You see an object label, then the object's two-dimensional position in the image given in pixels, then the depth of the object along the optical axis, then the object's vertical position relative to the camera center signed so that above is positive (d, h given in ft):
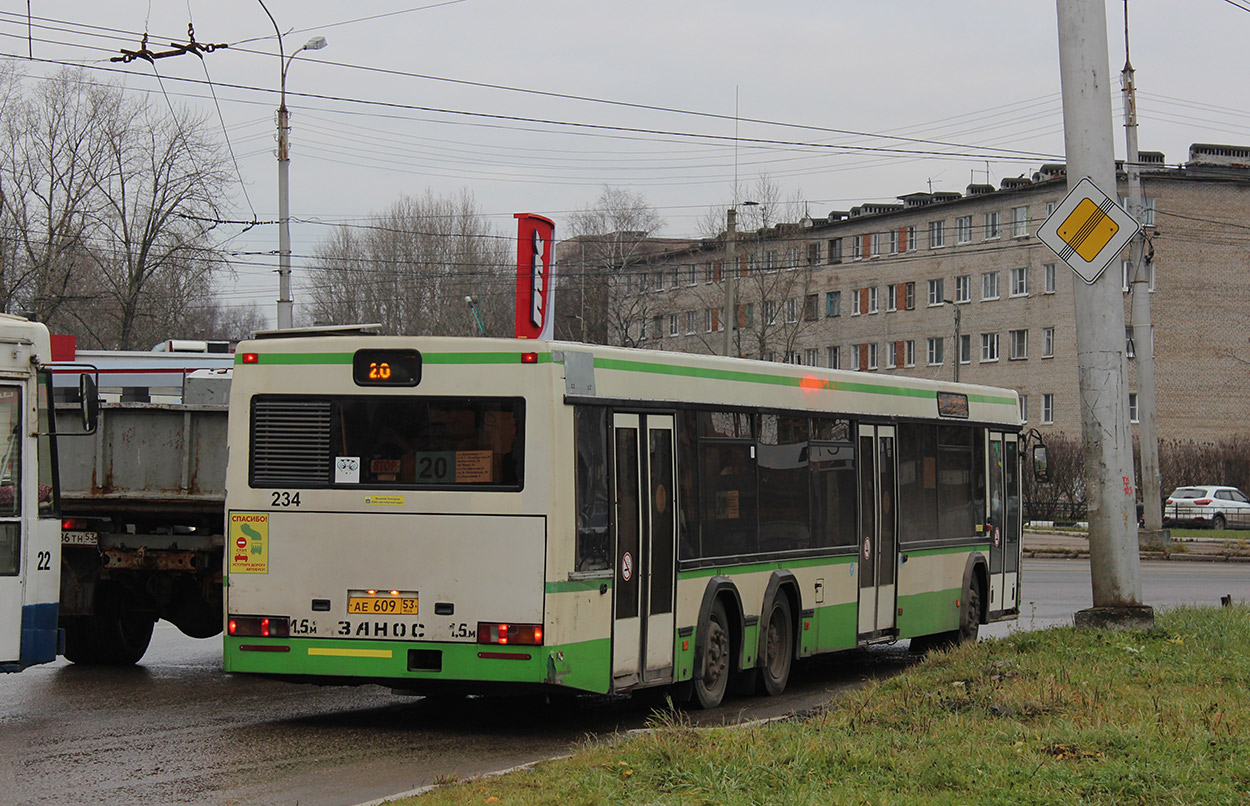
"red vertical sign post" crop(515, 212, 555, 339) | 84.23 +14.56
